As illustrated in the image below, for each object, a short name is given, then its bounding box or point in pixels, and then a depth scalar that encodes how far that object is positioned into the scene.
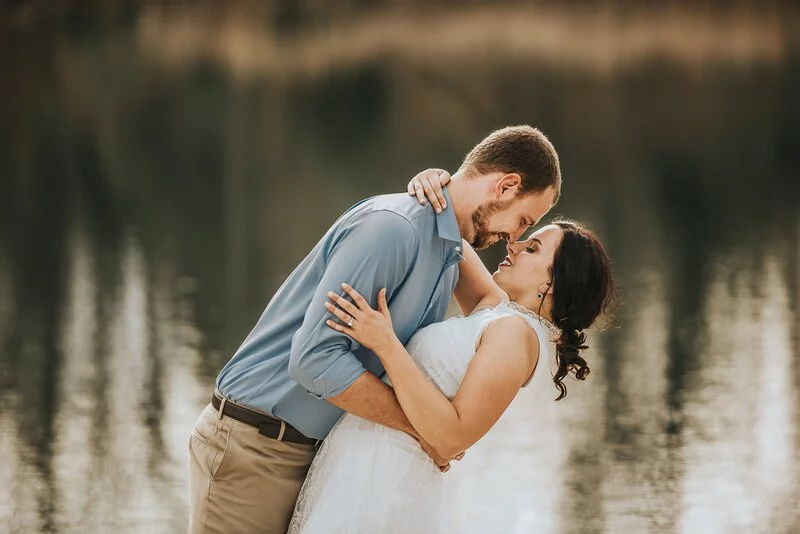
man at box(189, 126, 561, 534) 6.31
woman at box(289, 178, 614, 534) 6.50
